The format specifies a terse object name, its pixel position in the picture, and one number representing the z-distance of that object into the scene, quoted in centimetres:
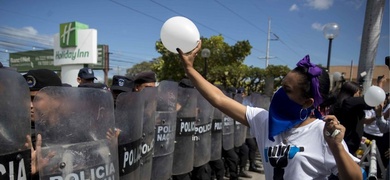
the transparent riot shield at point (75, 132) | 145
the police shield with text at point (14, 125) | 125
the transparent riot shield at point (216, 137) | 443
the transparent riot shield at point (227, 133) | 479
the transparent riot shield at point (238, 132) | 521
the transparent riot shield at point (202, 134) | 388
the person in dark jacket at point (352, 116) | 364
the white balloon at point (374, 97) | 369
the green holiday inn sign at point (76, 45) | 1706
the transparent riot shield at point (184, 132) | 339
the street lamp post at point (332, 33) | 789
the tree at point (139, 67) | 6193
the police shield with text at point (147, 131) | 239
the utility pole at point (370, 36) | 679
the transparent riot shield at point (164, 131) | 290
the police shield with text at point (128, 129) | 201
